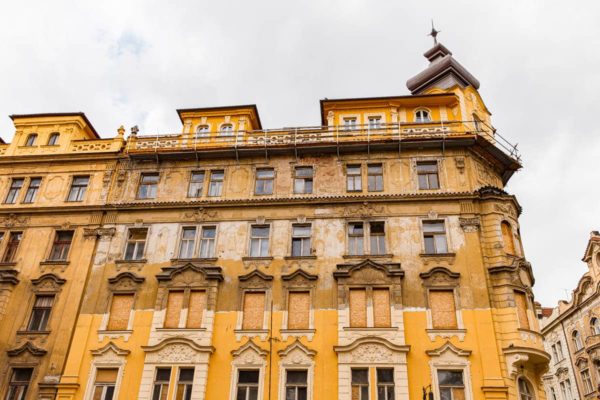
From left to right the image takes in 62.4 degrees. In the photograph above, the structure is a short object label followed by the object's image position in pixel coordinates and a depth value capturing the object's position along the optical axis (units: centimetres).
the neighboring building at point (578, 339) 3972
